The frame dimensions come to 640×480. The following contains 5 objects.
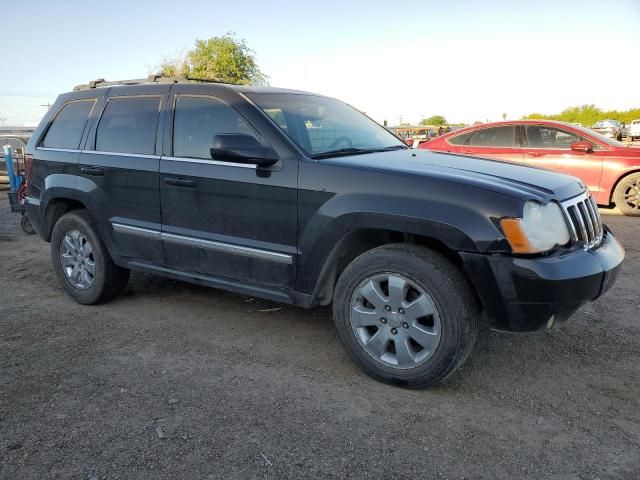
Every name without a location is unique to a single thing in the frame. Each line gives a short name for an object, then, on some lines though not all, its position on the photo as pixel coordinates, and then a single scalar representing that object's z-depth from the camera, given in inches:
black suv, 113.0
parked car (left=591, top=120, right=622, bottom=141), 1008.6
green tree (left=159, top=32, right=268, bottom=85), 1385.3
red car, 330.6
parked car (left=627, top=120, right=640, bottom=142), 1190.2
